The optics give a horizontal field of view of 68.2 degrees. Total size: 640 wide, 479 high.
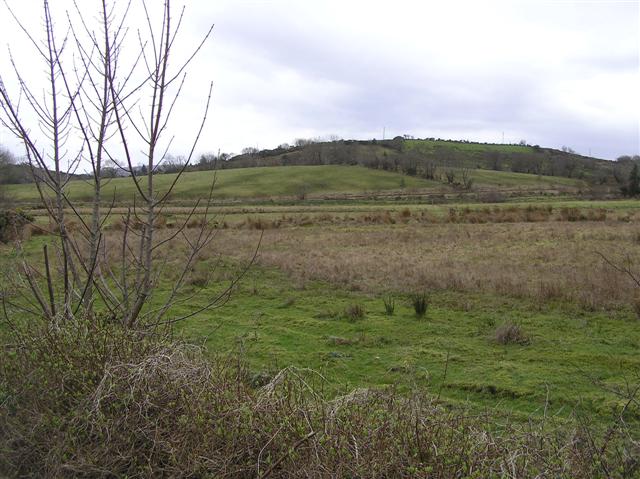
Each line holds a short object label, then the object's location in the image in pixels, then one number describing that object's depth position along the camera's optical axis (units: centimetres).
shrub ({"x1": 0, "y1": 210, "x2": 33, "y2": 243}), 1959
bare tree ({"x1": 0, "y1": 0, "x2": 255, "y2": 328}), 396
